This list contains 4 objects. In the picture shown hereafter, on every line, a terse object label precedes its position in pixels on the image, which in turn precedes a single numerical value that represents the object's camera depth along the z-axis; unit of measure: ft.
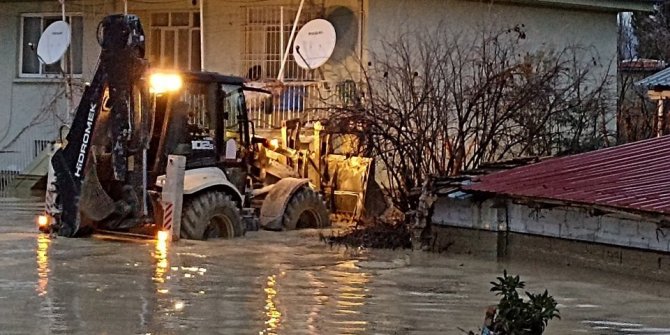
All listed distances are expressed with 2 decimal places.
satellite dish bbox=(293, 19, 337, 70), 82.99
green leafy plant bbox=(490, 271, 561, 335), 28.58
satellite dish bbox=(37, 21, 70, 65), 94.12
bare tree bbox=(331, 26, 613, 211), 71.87
